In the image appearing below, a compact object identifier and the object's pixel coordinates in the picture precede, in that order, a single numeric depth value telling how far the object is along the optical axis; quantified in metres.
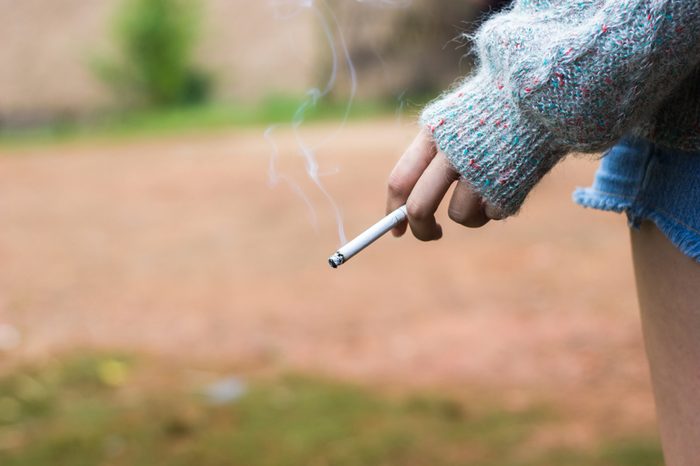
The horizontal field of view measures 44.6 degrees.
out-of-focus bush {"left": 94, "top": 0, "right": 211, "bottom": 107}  11.91
